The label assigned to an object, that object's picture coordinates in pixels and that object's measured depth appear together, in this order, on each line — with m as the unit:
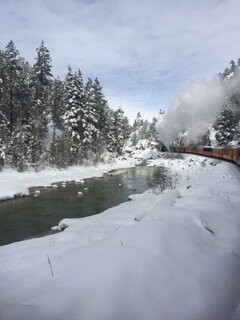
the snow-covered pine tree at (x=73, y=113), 31.25
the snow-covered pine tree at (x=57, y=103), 42.02
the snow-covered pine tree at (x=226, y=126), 39.26
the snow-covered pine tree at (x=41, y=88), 30.08
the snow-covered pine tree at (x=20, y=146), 24.73
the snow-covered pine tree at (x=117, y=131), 44.52
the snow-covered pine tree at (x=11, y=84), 28.51
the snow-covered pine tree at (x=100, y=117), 38.55
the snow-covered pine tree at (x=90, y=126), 32.93
